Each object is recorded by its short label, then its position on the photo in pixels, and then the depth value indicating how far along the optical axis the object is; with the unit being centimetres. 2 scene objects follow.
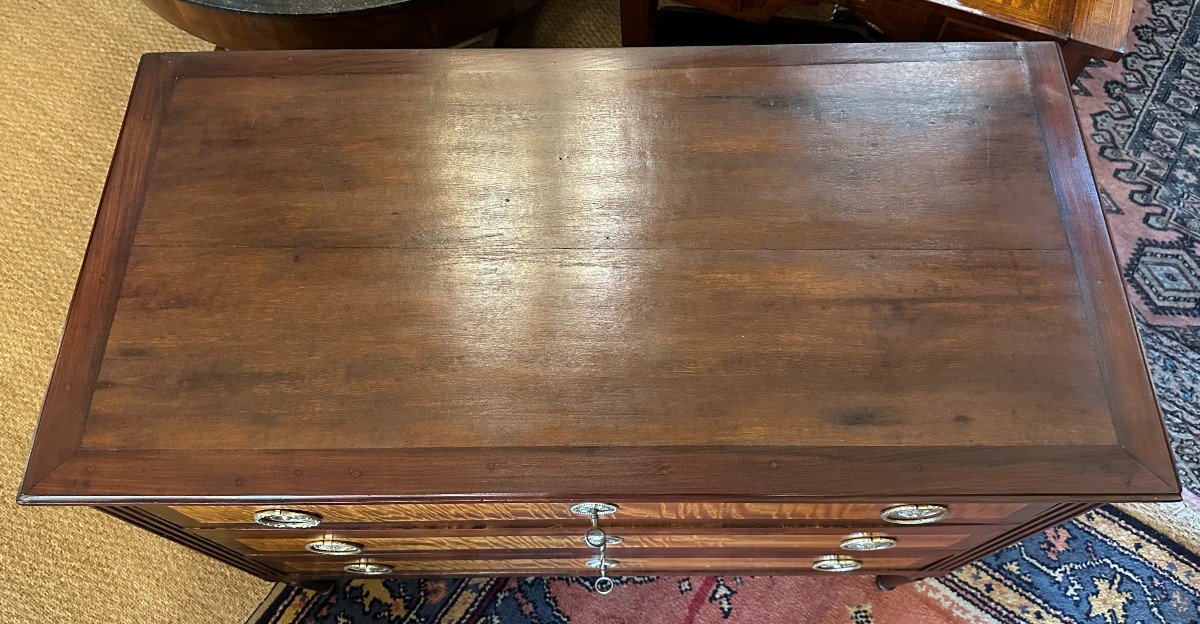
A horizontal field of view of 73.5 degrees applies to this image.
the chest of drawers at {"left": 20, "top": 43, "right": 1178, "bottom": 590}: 69
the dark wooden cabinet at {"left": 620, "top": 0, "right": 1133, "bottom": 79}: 98
